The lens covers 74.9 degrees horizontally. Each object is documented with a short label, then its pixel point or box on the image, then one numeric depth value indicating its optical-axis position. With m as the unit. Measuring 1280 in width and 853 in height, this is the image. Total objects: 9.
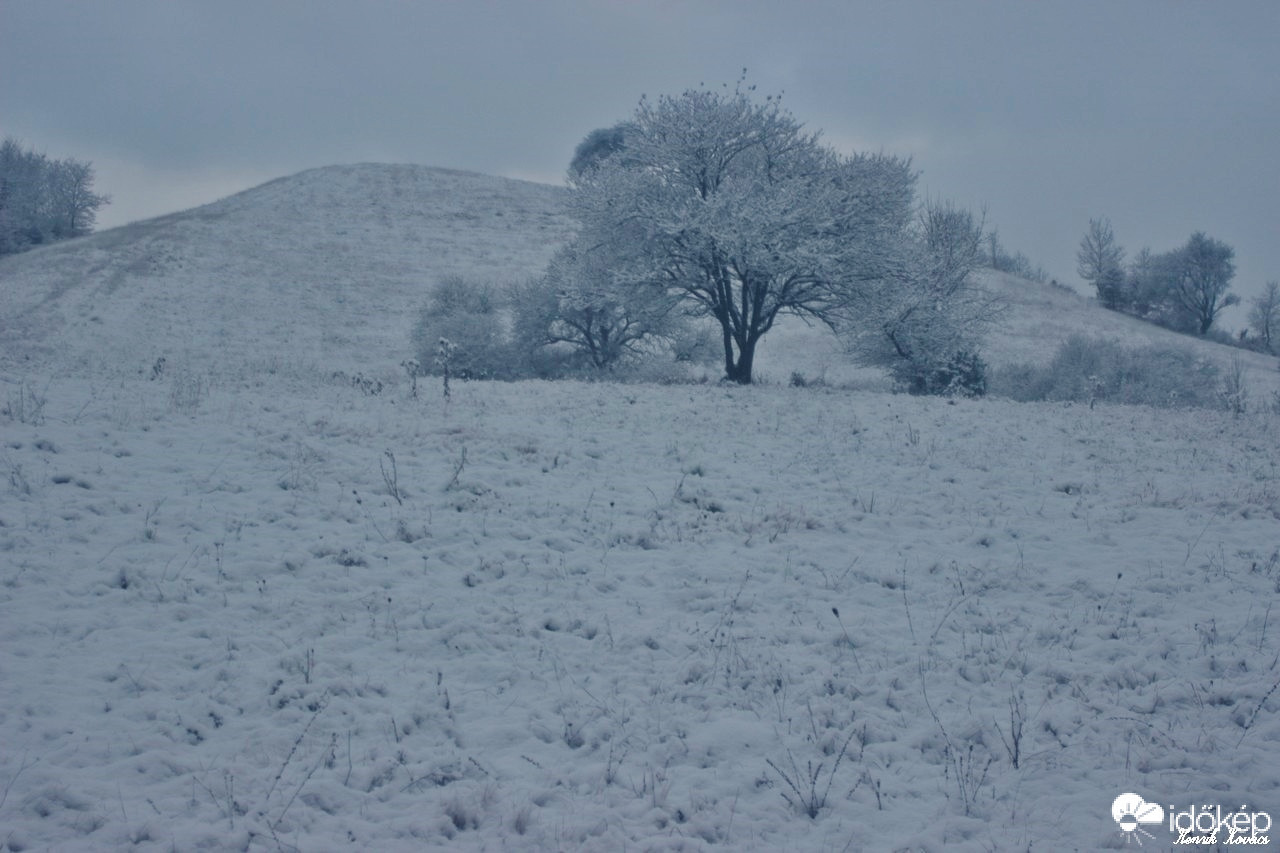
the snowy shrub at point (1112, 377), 33.34
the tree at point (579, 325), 31.95
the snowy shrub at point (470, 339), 31.84
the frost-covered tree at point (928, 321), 25.44
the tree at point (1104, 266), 68.38
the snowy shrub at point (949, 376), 28.36
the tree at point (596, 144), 70.47
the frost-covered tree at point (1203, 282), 66.38
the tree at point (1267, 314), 71.75
